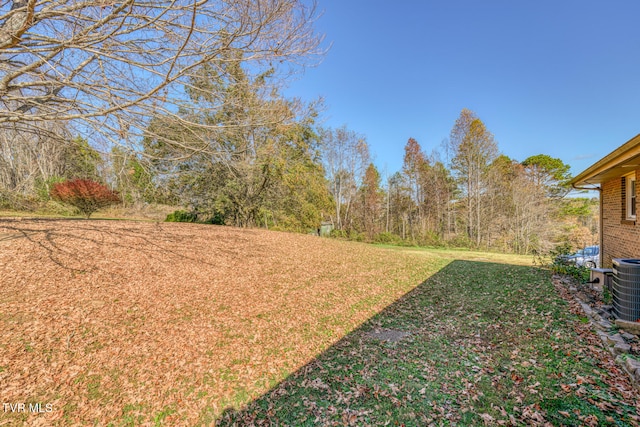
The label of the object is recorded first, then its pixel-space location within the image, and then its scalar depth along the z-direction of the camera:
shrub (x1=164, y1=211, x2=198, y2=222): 14.03
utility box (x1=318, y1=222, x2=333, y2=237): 19.26
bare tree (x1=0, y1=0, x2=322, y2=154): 3.06
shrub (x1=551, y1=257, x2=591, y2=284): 6.43
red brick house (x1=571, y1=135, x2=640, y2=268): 4.35
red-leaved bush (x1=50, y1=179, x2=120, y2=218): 10.67
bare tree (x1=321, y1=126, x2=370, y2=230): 22.55
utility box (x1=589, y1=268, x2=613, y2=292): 4.74
